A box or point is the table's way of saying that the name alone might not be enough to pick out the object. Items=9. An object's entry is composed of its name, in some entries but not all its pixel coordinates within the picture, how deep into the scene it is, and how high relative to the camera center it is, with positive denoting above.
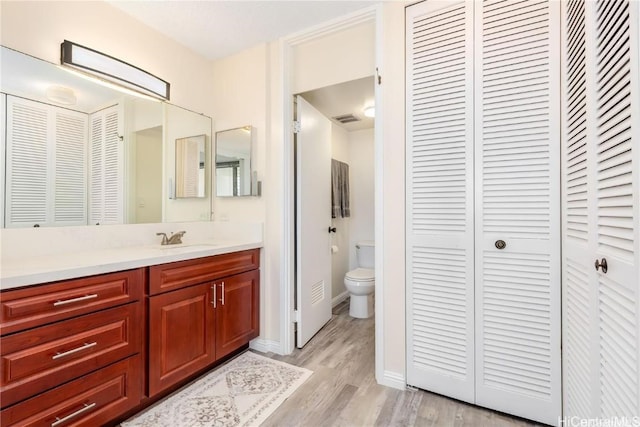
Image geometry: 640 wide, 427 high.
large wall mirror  1.44 +0.36
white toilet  2.81 -0.79
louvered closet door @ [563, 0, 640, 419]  0.74 +0.01
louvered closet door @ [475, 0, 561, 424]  1.39 +0.02
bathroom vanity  1.08 -0.59
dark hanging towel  3.22 +0.26
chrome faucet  2.03 -0.21
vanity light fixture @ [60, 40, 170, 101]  1.61 +0.89
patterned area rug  1.47 -1.09
